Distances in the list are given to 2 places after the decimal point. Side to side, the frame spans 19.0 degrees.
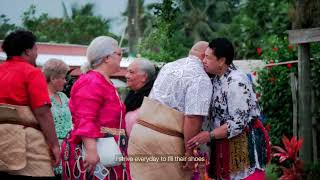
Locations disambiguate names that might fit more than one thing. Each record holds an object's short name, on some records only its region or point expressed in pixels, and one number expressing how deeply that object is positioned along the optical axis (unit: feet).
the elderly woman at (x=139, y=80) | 27.48
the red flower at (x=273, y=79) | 52.70
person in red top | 20.38
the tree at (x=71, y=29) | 204.14
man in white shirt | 21.73
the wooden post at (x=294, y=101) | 46.66
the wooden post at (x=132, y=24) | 140.66
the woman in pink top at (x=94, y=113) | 20.69
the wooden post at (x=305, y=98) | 39.97
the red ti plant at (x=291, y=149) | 40.58
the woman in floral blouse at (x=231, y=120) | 22.48
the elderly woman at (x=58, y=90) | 26.43
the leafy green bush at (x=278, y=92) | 51.64
